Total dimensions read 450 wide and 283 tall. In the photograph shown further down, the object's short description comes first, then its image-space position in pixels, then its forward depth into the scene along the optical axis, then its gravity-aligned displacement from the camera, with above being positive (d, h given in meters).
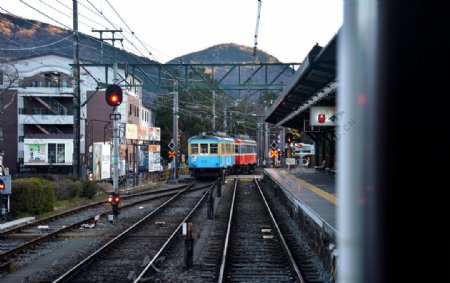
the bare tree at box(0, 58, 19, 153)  27.76 +4.97
